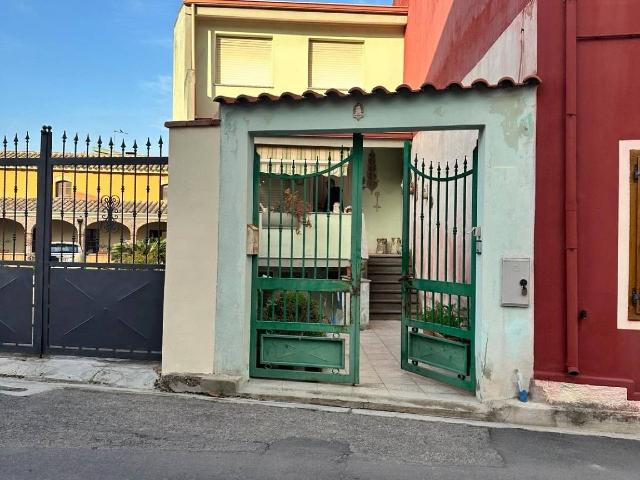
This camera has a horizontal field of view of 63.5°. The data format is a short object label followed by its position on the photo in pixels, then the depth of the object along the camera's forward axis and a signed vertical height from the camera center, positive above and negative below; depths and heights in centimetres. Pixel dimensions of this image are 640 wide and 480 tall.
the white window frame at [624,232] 528 +18
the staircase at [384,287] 1172 -98
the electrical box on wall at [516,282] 535 -36
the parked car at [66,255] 714 -19
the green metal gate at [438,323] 584 -92
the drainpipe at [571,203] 529 +47
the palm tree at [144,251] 793 -13
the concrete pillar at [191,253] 605 -11
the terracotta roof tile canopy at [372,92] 537 +169
